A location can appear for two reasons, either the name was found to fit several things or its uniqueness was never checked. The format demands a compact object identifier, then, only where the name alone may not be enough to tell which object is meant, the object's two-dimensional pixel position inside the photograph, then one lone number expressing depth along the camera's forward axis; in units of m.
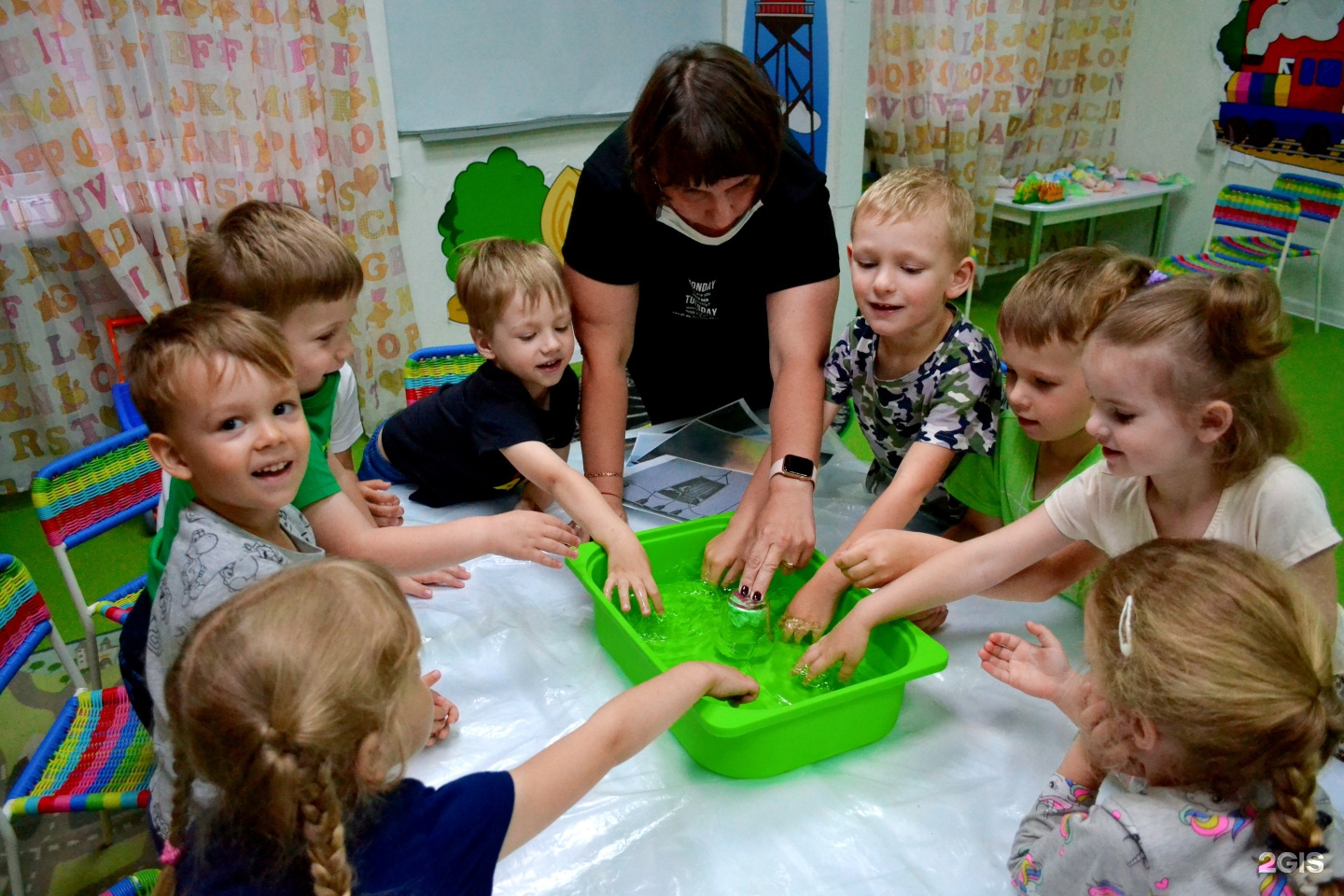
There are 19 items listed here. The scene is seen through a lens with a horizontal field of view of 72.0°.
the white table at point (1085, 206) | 4.01
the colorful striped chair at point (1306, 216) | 3.73
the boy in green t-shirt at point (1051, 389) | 1.21
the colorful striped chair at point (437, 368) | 2.10
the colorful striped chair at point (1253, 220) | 3.81
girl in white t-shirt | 0.95
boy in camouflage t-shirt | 1.37
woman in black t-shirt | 1.27
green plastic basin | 0.96
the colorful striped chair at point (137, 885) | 1.02
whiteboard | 2.96
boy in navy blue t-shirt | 1.46
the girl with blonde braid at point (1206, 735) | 0.73
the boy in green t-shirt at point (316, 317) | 1.22
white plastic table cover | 0.90
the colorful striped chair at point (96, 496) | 1.41
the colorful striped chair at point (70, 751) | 1.16
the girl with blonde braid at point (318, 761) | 0.68
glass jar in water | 1.20
